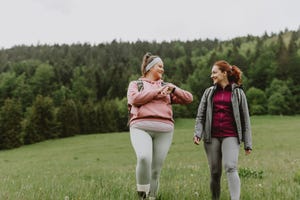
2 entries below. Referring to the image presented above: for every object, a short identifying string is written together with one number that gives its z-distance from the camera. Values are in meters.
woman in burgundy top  5.81
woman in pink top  5.68
